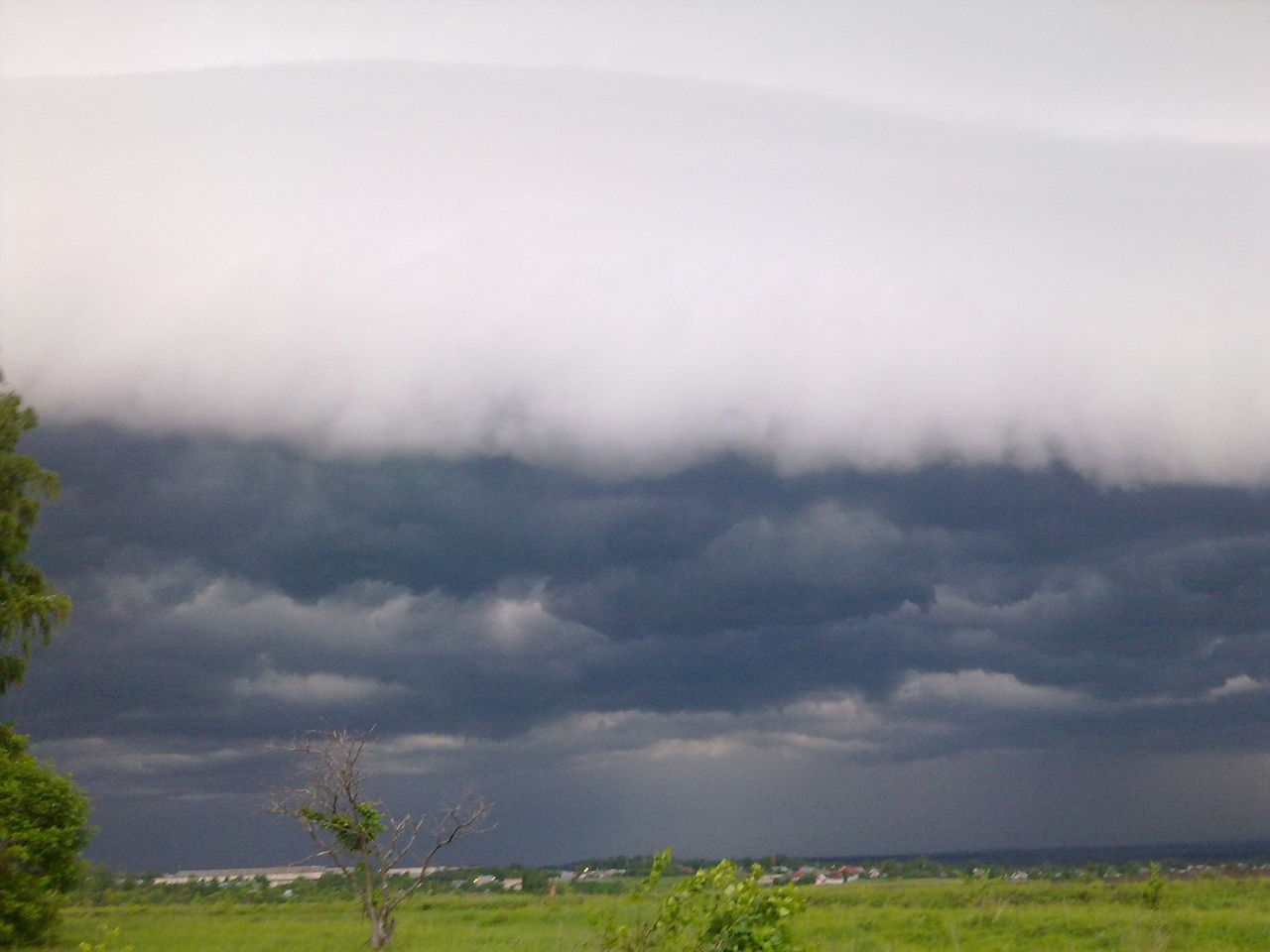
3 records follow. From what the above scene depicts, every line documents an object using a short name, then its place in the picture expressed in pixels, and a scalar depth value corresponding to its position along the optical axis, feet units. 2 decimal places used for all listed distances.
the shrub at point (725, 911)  49.57
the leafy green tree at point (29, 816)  102.58
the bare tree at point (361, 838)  114.93
